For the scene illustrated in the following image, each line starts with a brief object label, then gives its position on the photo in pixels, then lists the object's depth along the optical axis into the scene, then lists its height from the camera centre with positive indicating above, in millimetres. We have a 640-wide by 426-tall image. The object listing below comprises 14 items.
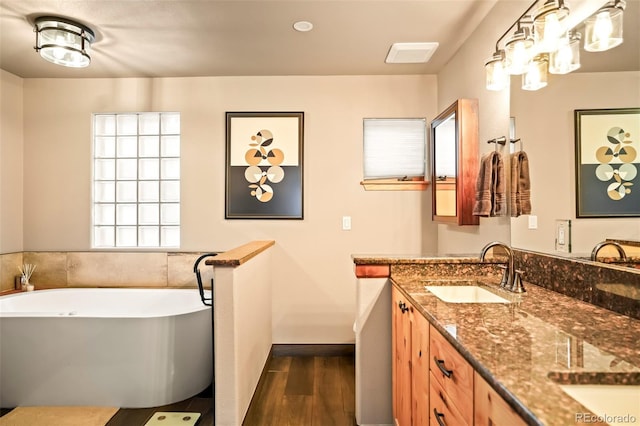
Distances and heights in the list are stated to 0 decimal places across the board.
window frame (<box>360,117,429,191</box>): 3186 +320
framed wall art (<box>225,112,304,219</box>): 3242 +459
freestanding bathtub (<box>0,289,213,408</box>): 2283 -943
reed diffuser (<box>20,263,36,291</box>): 3119 -535
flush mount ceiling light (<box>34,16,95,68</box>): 2297 +1187
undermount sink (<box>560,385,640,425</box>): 766 -402
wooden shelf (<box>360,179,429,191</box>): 3178 +271
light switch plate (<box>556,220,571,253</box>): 1526 -92
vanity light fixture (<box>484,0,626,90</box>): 1312 +756
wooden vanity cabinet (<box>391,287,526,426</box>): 864 -552
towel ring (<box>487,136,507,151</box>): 1989 +428
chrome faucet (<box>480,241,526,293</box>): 1616 -290
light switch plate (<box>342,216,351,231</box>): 3234 -104
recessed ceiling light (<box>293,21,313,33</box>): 2330 +1270
